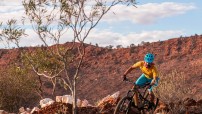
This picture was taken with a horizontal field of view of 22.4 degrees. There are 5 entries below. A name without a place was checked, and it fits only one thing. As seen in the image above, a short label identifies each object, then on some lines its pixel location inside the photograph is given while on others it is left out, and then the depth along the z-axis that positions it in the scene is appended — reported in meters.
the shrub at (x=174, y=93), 17.09
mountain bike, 14.19
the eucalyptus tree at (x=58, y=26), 17.44
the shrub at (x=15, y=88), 24.89
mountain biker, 14.26
